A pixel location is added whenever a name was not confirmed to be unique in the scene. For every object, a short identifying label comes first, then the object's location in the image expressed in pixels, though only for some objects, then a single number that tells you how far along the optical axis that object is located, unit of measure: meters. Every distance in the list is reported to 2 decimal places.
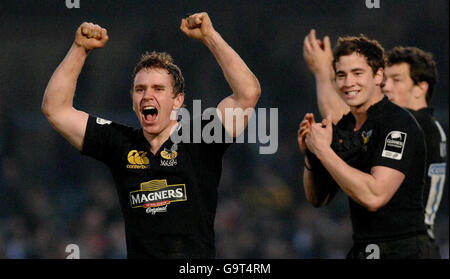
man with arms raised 9.13
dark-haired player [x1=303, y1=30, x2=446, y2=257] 12.17
